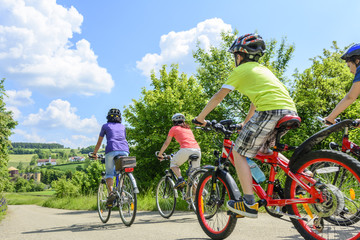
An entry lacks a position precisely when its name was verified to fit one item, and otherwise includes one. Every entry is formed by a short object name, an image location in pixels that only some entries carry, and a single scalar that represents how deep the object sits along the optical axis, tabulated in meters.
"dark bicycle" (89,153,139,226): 5.77
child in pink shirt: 6.73
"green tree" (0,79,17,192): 17.78
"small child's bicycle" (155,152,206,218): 5.93
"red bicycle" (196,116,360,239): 2.87
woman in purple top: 6.50
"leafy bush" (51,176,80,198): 28.44
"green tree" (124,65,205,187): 23.44
